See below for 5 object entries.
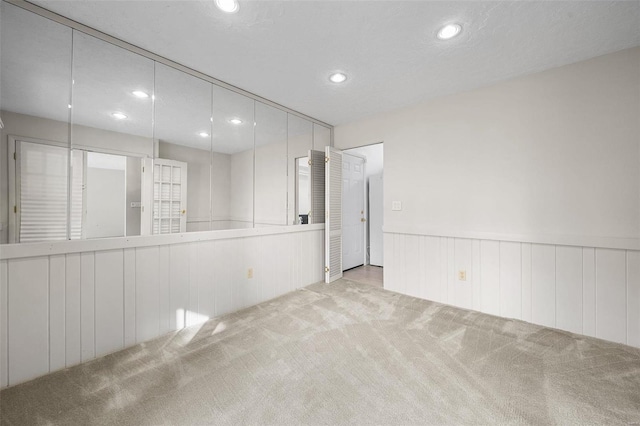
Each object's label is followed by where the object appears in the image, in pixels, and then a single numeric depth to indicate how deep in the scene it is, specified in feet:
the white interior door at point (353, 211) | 15.08
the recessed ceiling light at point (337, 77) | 8.27
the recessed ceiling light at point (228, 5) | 5.38
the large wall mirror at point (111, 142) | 5.56
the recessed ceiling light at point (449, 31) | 6.08
